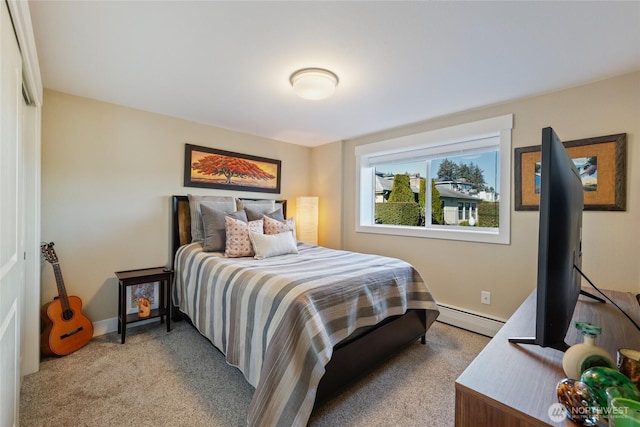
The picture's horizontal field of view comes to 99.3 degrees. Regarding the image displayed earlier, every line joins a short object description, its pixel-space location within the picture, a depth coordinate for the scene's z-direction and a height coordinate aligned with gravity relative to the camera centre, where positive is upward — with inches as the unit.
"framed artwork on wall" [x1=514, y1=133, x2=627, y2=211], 77.1 +13.3
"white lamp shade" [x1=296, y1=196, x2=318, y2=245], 155.1 -3.8
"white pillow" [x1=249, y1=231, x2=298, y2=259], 98.9 -12.1
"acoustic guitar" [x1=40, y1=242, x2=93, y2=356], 83.7 -36.0
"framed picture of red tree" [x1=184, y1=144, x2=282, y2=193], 122.6 +20.5
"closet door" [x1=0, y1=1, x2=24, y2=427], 39.3 -1.4
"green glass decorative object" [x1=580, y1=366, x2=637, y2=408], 23.1 -14.5
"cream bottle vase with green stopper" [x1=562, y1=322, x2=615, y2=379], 28.0 -15.0
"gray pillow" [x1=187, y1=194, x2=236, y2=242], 115.2 +1.6
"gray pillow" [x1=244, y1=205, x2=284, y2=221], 122.6 +0.1
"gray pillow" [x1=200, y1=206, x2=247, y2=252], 106.6 -6.5
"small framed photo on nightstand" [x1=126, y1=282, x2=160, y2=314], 105.3 -32.9
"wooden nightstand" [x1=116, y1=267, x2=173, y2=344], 92.7 -29.2
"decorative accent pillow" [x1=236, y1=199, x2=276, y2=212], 126.4 +4.0
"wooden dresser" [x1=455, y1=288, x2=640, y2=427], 26.5 -18.7
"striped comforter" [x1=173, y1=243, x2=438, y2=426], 52.9 -24.3
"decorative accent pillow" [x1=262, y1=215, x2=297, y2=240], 115.5 -5.9
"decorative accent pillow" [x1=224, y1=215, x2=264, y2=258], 99.7 -10.1
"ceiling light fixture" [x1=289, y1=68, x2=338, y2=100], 77.1 +37.7
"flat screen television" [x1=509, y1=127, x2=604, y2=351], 29.1 -3.6
